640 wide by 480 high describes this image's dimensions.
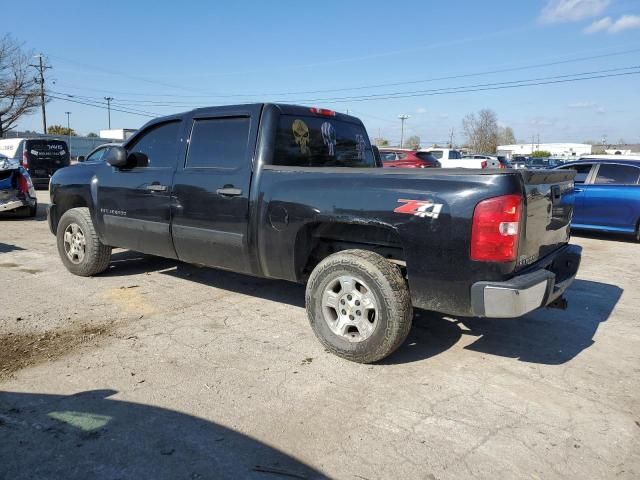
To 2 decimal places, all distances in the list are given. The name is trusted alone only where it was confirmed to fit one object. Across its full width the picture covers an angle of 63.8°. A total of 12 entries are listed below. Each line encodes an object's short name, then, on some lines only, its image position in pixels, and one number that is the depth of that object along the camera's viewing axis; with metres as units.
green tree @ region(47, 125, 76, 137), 82.16
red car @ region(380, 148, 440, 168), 16.58
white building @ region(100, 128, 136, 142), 62.66
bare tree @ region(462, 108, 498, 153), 91.06
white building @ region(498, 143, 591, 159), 108.53
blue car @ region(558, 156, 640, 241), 9.84
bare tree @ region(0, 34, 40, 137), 42.09
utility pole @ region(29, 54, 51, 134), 47.38
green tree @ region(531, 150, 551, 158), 84.96
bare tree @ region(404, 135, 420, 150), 99.01
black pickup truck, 3.30
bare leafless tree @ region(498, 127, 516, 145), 112.79
